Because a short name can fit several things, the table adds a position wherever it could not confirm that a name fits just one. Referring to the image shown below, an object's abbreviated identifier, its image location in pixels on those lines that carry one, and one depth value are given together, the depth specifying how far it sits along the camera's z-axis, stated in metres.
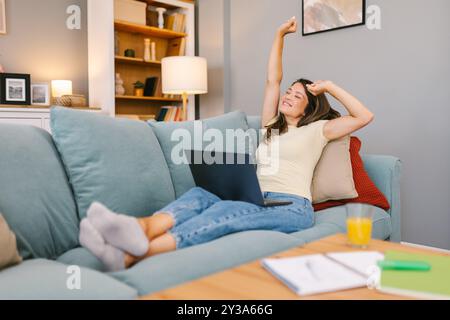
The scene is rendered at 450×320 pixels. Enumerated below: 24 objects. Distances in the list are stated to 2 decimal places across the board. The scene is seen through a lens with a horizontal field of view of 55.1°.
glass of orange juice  1.19
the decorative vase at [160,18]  4.25
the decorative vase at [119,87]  4.07
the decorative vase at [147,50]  4.26
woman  1.14
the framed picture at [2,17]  3.55
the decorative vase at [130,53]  4.11
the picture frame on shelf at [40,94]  3.74
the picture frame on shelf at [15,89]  3.40
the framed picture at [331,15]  3.13
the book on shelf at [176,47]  4.40
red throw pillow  2.06
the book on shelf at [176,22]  4.34
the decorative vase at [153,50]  4.31
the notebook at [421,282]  0.82
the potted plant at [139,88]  4.27
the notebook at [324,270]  0.85
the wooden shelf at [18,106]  3.20
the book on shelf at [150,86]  4.26
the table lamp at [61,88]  3.78
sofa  1.07
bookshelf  4.22
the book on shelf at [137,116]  4.05
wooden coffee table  0.83
